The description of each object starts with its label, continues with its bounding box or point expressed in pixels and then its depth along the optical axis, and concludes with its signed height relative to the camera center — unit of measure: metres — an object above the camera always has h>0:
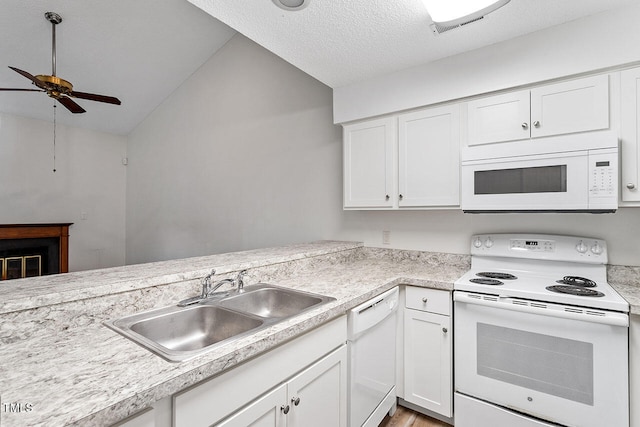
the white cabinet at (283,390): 0.86 -0.60
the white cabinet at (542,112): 1.63 +0.61
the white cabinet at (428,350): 1.84 -0.85
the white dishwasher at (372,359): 1.52 -0.81
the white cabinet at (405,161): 2.08 +0.41
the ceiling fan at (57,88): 2.58 +1.15
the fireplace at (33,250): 4.28 -0.54
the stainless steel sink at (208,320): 1.13 -0.44
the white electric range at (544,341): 1.43 -0.66
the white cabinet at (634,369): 1.38 -0.71
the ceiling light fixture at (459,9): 1.50 +1.06
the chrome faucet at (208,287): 1.36 -0.36
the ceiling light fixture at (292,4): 1.53 +1.09
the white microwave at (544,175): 1.57 +0.23
